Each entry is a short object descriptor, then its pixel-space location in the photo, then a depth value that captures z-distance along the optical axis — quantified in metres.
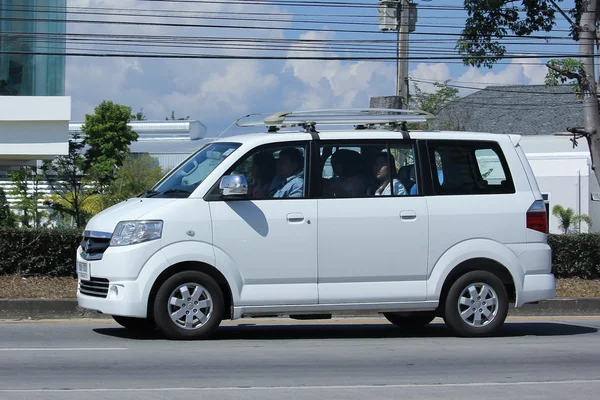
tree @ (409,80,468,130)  46.47
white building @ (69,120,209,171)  65.19
